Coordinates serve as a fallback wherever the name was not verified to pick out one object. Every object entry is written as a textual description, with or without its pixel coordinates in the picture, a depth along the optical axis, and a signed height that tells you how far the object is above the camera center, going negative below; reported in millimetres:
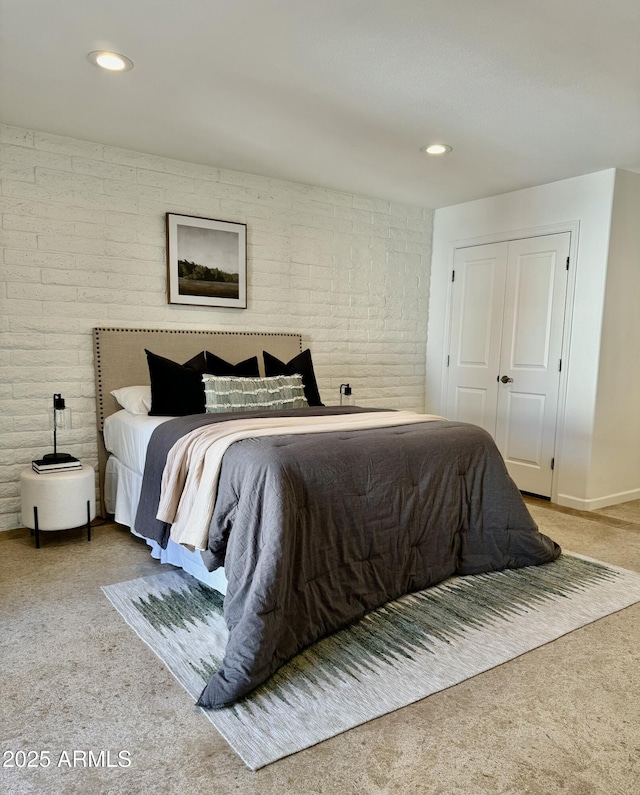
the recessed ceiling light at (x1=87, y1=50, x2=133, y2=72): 2416 +1137
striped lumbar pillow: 3301 -396
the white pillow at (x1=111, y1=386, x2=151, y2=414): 3400 -452
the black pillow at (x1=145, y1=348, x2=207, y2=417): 3275 -370
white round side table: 3068 -963
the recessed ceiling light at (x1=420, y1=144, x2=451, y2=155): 3479 +1133
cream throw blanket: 2273 -605
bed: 1999 -766
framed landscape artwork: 3869 +454
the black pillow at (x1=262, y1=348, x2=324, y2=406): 3857 -285
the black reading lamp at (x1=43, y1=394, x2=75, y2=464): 3231 -616
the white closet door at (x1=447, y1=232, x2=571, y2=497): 4281 -94
